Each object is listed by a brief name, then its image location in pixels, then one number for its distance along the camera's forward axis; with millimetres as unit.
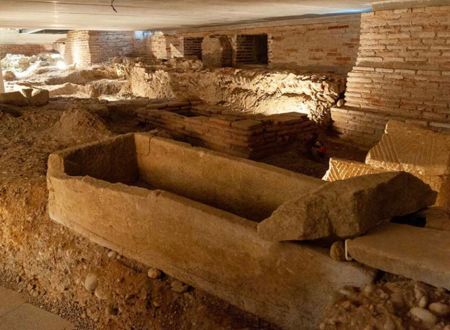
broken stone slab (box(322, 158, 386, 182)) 4117
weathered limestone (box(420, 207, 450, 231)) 2316
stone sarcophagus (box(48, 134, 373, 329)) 2303
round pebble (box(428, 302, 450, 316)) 1702
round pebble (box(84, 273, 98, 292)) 3208
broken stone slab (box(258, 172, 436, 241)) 2102
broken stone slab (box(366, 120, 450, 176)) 3879
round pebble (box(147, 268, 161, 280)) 3039
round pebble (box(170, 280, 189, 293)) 2877
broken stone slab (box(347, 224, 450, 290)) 1823
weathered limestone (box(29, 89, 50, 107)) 7895
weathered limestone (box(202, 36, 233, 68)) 10359
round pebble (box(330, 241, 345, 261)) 2098
